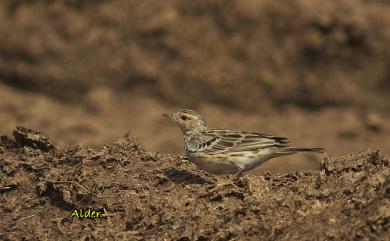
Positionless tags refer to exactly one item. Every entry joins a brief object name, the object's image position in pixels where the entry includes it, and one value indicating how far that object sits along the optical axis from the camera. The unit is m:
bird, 10.62
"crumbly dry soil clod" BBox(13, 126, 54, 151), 10.82
